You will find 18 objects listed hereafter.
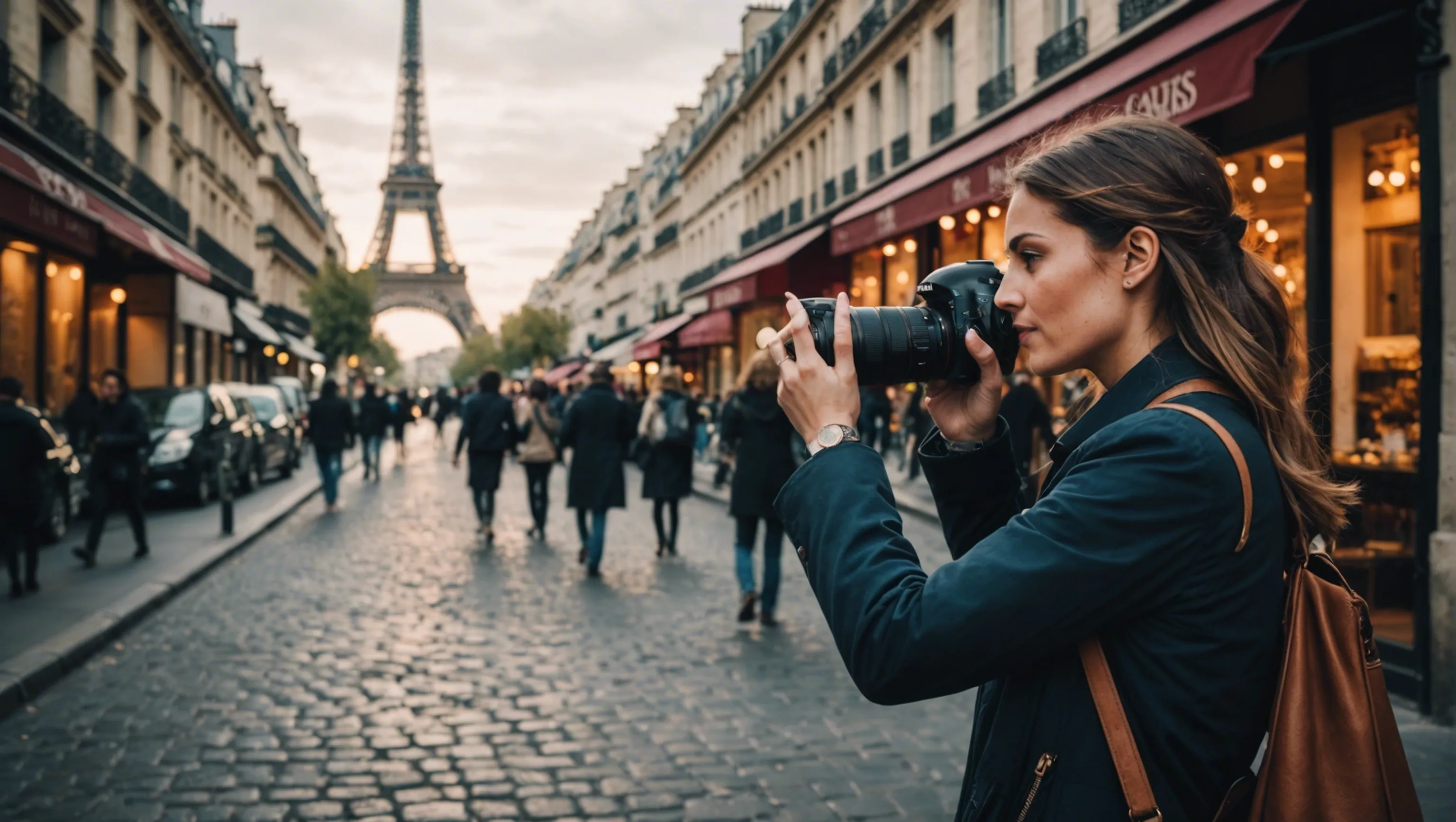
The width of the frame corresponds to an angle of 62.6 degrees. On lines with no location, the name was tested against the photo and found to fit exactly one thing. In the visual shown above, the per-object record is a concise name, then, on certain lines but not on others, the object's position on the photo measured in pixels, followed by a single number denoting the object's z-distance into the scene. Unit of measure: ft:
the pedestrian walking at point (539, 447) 40.06
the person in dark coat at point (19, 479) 26.43
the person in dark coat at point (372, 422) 70.54
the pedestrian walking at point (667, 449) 34.63
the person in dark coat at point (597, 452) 32.37
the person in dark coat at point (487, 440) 41.09
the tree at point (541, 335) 281.95
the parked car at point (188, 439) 49.70
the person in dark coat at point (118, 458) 32.78
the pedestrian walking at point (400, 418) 93.81
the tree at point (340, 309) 186.09
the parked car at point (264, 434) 61.21
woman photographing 4.23
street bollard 38.45
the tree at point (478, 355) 429.79
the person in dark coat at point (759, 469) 24.91
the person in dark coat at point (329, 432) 52.85
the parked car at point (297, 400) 88.84
